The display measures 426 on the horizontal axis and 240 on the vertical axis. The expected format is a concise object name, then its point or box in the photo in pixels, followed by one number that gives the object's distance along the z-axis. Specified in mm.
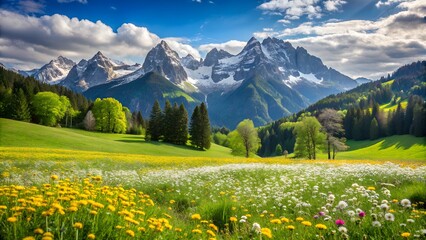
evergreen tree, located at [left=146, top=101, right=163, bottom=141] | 81669
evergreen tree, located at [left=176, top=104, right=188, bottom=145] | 81188
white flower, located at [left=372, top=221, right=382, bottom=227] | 5454
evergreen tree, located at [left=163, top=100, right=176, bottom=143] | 81062
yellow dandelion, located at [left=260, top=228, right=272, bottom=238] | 4623
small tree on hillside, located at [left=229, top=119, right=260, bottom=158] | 76688
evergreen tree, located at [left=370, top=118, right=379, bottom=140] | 119688
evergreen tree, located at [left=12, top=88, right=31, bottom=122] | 79500
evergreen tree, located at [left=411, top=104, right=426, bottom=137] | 99550
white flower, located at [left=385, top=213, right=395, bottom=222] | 5339
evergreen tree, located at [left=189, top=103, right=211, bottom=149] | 79938
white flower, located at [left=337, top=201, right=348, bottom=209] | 6025
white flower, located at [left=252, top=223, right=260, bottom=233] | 5055
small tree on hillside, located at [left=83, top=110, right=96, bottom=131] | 91188
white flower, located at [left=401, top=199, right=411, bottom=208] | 6283
